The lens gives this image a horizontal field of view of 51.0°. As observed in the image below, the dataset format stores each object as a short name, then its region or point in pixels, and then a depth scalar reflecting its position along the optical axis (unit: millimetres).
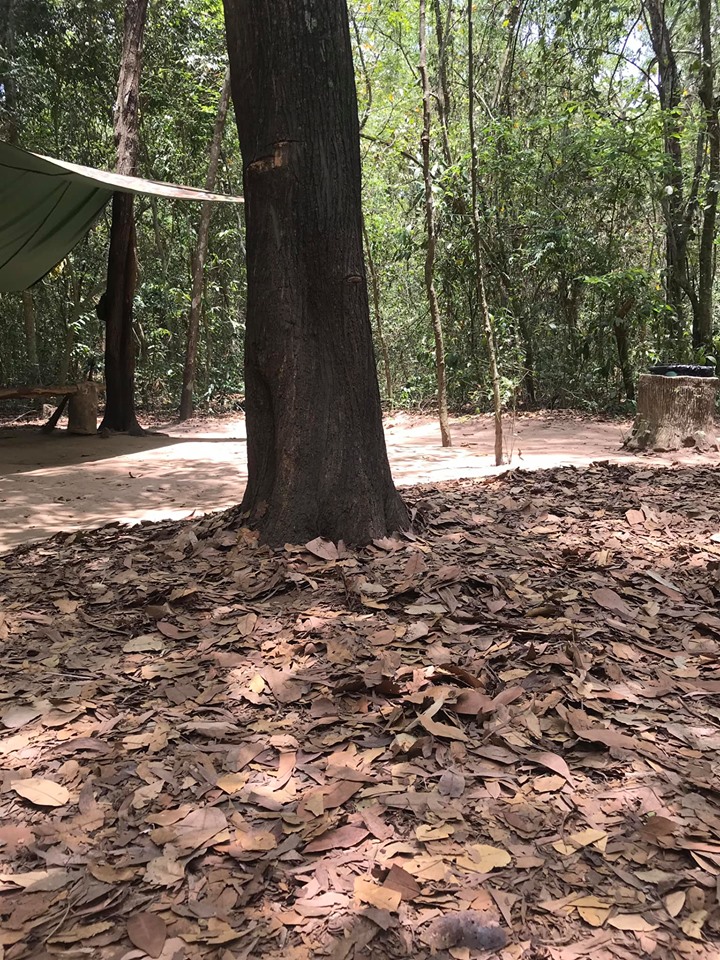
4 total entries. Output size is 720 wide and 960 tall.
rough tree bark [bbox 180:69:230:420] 9516
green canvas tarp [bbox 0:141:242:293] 6316
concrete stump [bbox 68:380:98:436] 8188
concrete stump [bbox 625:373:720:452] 6270
